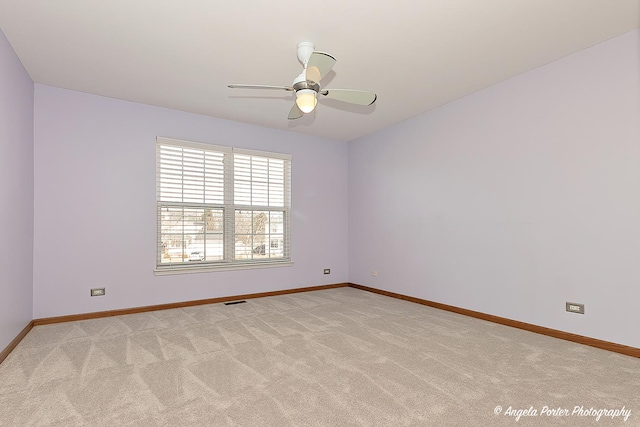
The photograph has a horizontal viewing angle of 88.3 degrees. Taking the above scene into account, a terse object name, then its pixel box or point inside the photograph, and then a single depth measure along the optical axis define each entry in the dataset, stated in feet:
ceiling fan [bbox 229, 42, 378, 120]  8.08
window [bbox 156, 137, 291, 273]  15.20
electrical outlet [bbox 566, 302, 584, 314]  10.33
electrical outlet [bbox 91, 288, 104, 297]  13.36
